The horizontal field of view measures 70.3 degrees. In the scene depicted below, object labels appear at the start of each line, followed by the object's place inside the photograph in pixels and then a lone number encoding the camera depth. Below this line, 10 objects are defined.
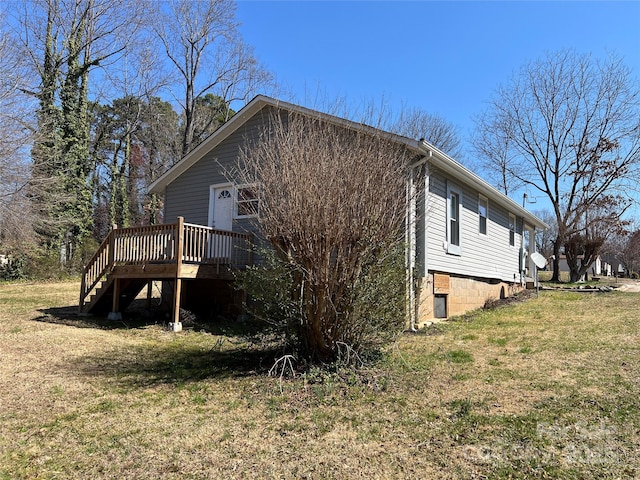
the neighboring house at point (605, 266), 45.95
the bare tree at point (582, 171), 23.47
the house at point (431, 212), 9.38
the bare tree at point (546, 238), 48.83
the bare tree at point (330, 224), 5.18
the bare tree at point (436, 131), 27.94
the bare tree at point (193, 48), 24.20
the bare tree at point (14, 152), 16.23
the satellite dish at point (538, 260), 16.25
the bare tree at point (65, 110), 18.73
